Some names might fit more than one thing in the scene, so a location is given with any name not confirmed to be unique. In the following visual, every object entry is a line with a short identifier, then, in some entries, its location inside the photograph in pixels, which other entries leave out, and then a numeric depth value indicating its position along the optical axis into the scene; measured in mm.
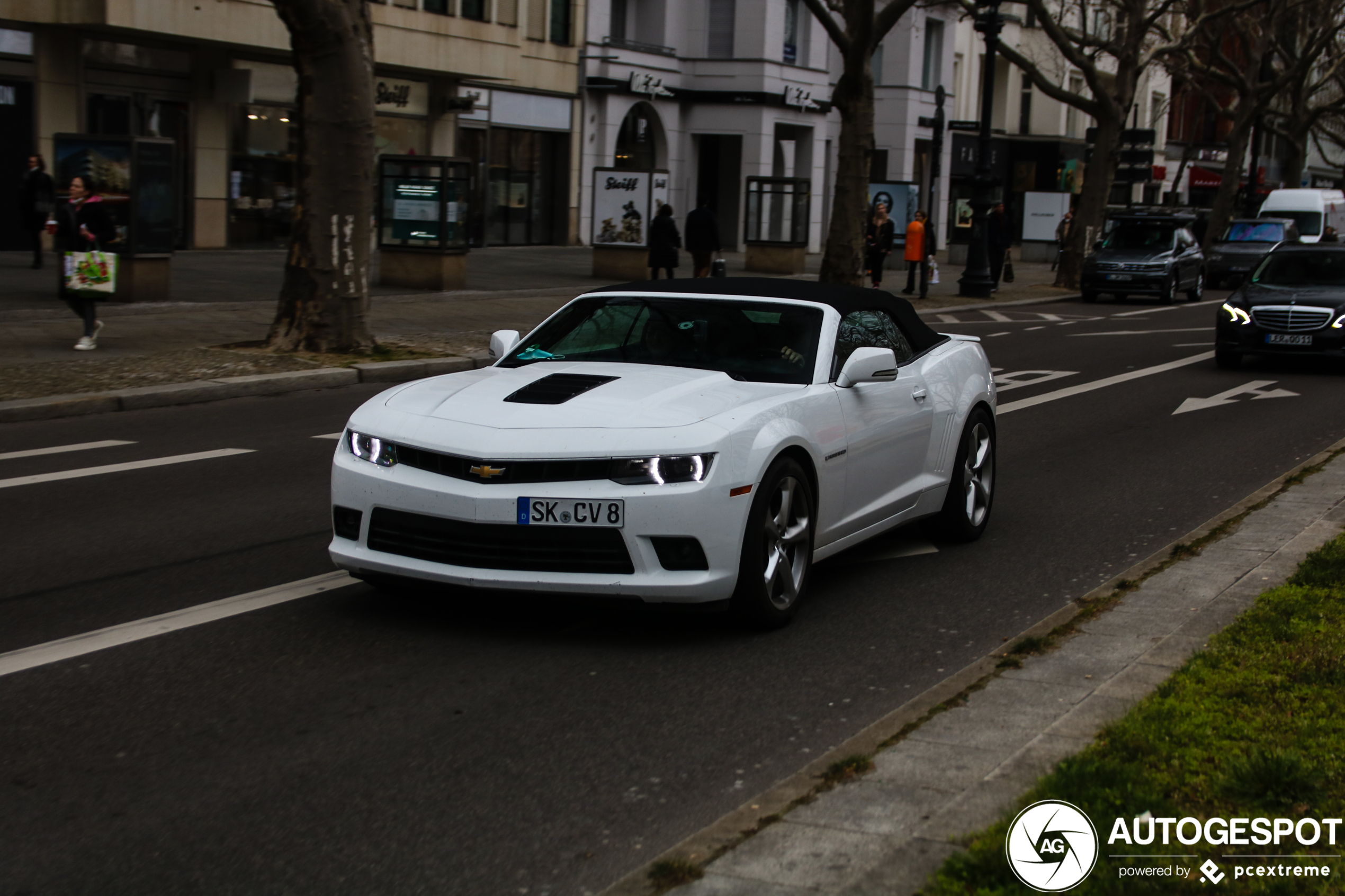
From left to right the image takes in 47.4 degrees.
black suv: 32406
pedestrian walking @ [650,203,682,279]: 27719
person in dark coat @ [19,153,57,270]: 23625
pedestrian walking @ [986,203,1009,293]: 35500
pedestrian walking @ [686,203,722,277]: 28938
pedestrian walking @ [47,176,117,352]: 15086
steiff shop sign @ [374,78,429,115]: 34062
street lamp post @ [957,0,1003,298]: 30844
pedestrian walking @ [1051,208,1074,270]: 44188
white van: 46156
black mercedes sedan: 17766
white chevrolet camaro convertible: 5539
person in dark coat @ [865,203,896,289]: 30453
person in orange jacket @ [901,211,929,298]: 29469
